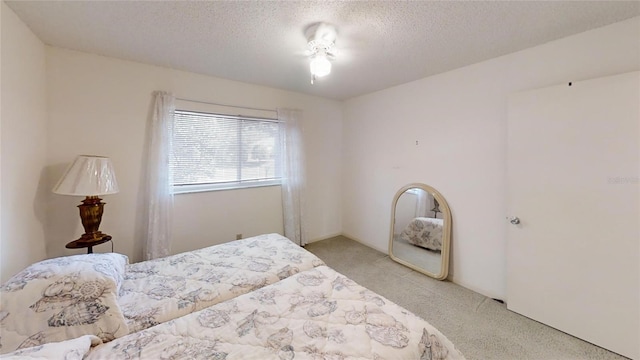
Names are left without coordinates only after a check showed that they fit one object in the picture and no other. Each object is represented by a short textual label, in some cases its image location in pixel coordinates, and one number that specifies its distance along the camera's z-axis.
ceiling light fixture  1.75
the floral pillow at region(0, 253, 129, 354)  1.00
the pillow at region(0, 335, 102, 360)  0.82
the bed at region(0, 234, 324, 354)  1.03
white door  1.62
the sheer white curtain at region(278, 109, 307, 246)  3.43
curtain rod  2.77
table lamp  1.85
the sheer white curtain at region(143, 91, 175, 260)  2.50
